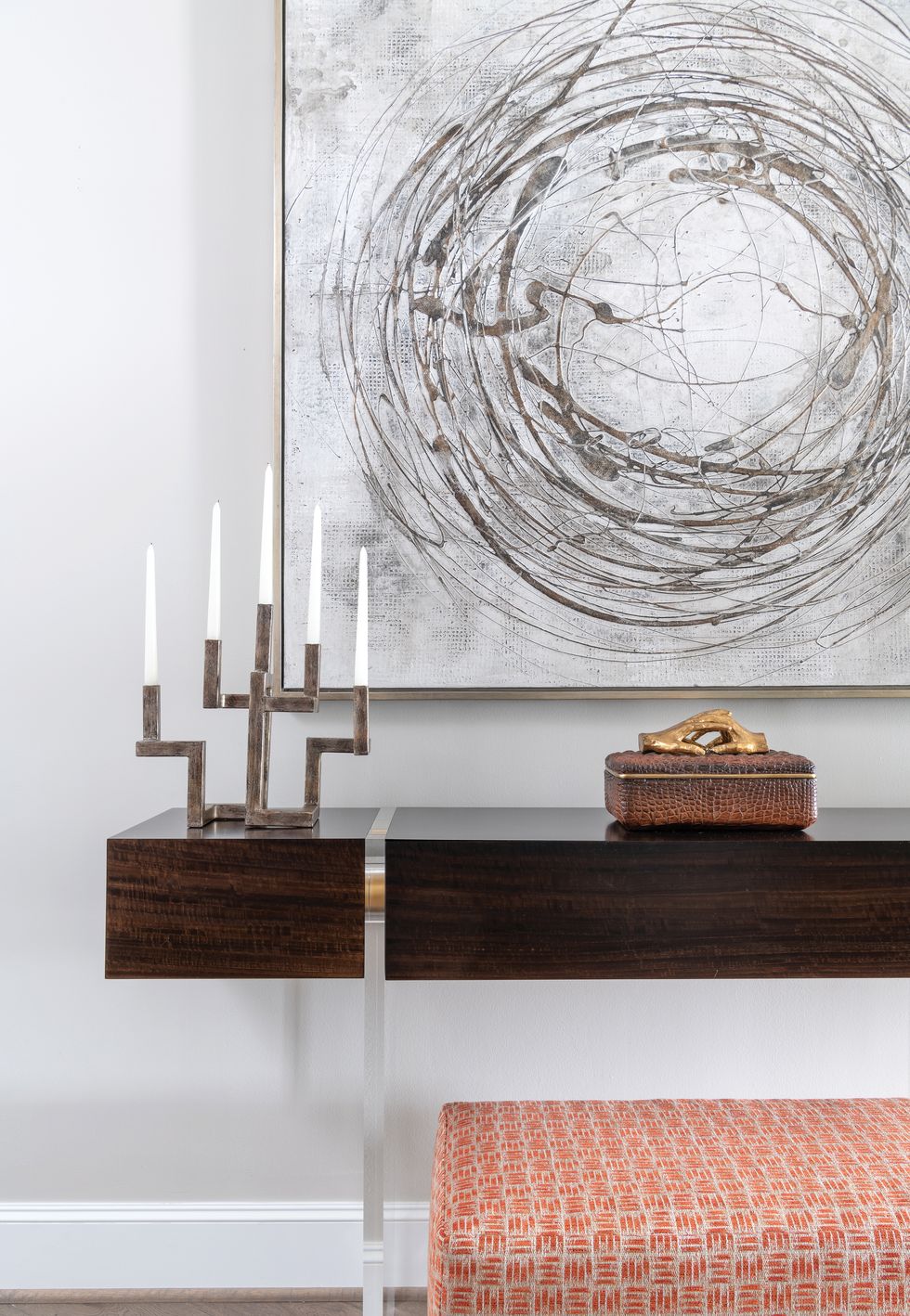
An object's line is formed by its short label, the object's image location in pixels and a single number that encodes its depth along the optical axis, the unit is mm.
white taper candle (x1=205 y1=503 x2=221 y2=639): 1231
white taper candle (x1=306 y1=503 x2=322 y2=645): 1199
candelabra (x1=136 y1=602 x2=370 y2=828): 1200
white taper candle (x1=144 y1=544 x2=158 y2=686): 1216
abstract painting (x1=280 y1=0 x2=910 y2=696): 1470
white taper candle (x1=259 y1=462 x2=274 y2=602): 1208
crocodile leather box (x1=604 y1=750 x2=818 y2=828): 1183
